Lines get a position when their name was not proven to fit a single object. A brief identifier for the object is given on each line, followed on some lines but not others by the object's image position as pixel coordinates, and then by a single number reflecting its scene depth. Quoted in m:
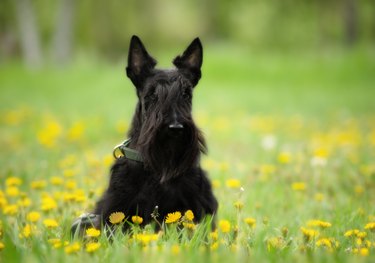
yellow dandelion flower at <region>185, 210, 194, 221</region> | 5.10
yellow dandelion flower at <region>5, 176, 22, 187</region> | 6.88
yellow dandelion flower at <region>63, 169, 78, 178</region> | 7.99
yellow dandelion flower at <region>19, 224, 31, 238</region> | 5.02
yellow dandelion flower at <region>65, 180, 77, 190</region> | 7.18
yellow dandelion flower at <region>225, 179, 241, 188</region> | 6.61
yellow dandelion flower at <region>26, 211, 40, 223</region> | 5.87
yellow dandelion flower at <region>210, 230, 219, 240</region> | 5.01
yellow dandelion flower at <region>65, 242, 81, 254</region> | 4.05
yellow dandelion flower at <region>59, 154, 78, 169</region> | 9.85
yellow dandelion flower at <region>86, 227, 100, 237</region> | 4.64
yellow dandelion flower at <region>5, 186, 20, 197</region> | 6.69
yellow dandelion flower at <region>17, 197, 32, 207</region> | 6.47
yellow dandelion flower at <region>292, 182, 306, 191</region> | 7.40
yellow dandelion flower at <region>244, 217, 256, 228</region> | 5.25
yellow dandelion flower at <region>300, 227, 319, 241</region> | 5.05
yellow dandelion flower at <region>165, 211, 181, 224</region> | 4.94
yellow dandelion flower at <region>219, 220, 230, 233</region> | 4.91
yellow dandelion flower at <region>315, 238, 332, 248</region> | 4.89
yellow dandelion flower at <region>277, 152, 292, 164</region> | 8.65
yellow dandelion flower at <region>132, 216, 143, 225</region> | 5.02
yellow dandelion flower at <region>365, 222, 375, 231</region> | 5.23
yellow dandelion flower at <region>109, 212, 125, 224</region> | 4.99
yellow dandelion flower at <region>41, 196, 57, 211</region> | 6.11
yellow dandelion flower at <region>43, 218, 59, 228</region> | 5.25
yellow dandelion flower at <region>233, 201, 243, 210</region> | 5.49
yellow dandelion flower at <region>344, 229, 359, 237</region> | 5.09
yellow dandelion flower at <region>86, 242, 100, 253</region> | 4.22
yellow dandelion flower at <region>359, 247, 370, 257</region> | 4.21
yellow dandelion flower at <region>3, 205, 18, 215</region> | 5.97
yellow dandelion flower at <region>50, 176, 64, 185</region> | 7.32
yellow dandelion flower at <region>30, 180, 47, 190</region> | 7.04
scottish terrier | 5.79
